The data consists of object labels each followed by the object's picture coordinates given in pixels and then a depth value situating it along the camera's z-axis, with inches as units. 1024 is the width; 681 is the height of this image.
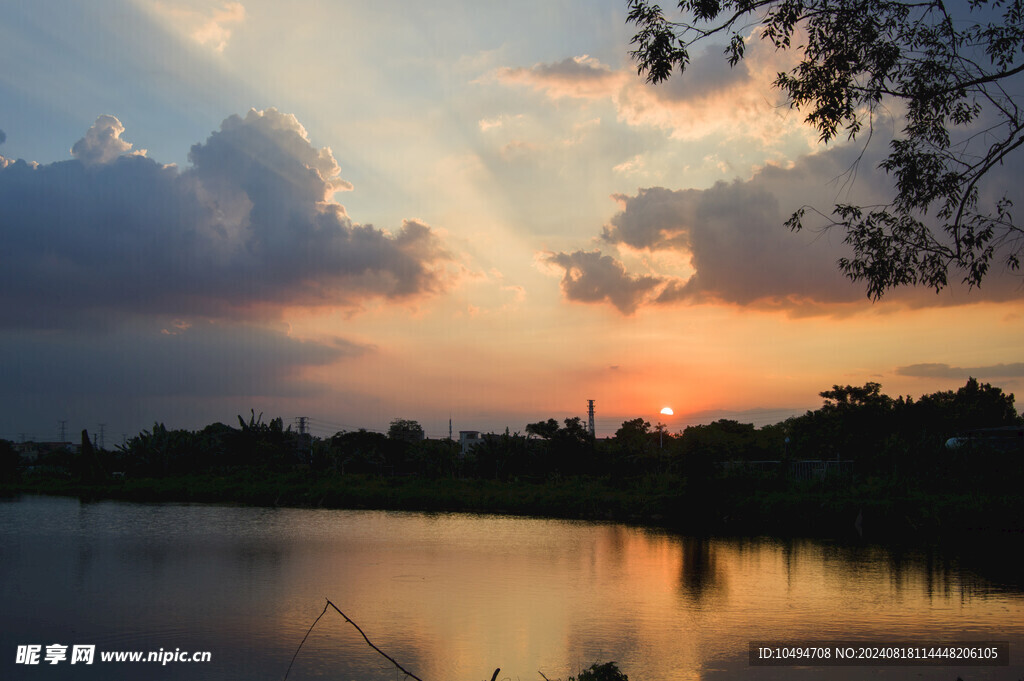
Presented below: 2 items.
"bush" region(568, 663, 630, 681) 229.8
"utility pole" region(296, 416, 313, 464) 1632.6
